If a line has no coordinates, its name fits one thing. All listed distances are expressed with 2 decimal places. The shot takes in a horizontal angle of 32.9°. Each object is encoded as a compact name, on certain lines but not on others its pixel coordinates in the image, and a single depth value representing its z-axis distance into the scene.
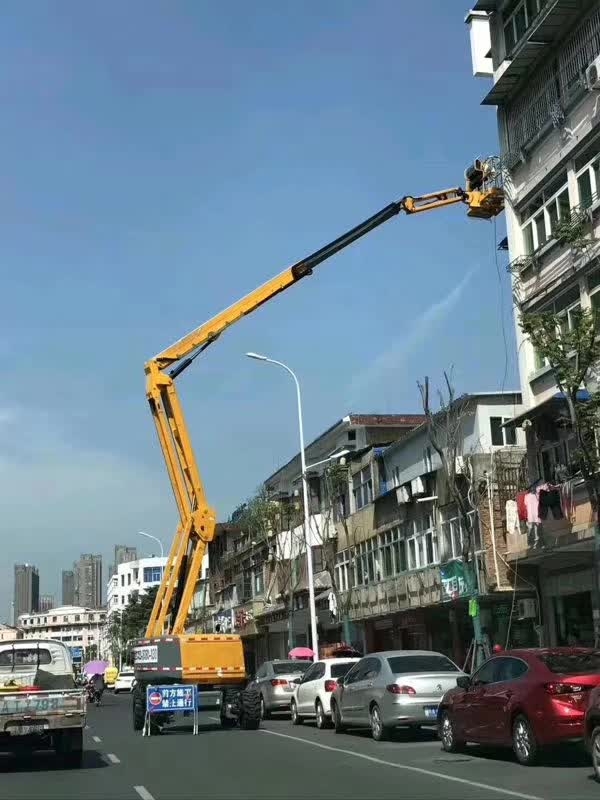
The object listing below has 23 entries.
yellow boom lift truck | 22.81
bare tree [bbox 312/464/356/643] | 41.31
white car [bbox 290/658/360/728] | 22.17
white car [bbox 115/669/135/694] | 63.81
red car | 12.76
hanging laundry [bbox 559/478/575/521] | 22.64
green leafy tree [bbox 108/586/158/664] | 101.12
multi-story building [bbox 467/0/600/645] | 22.88
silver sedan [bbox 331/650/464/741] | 17.69
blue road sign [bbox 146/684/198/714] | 21.70
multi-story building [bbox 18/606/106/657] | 188.00
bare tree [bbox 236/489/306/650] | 50.94
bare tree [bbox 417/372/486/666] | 27.70
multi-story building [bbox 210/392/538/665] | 28.55
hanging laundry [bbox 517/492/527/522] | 24.35
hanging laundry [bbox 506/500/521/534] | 26.49
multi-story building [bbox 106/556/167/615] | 160.50
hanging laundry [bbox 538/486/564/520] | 22.66
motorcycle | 44.12
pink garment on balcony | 23.48
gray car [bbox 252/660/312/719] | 27.38
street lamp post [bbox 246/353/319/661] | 34.12
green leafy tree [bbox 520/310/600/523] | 17.45
